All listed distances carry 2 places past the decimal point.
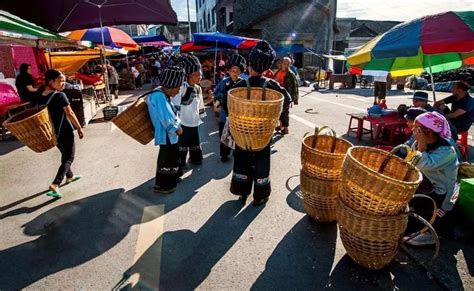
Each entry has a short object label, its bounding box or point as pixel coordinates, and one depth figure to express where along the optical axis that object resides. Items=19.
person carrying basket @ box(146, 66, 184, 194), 3.80
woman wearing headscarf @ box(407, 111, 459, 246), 2.92
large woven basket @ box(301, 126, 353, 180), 3.09
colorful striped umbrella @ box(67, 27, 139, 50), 10.62
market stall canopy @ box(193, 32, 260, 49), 10.27
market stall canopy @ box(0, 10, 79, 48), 4.00
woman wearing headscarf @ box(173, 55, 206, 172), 4.60
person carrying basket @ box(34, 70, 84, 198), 4.05
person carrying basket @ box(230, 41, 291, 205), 3.63
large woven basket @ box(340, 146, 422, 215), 2.26
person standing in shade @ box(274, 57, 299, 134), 7.26
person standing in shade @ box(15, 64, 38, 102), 7.10
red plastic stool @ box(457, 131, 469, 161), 5.51
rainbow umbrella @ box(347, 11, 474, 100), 3.62
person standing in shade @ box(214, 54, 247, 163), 5.34
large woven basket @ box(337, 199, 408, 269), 2.43
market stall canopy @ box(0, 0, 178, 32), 6.41
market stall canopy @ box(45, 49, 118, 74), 11.17
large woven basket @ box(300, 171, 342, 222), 3.17
